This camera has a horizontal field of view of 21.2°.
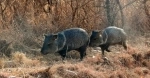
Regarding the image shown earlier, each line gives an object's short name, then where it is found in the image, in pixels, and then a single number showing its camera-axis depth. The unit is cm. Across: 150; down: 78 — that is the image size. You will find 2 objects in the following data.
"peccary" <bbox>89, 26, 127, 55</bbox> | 1114
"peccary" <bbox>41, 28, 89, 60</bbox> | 1004
